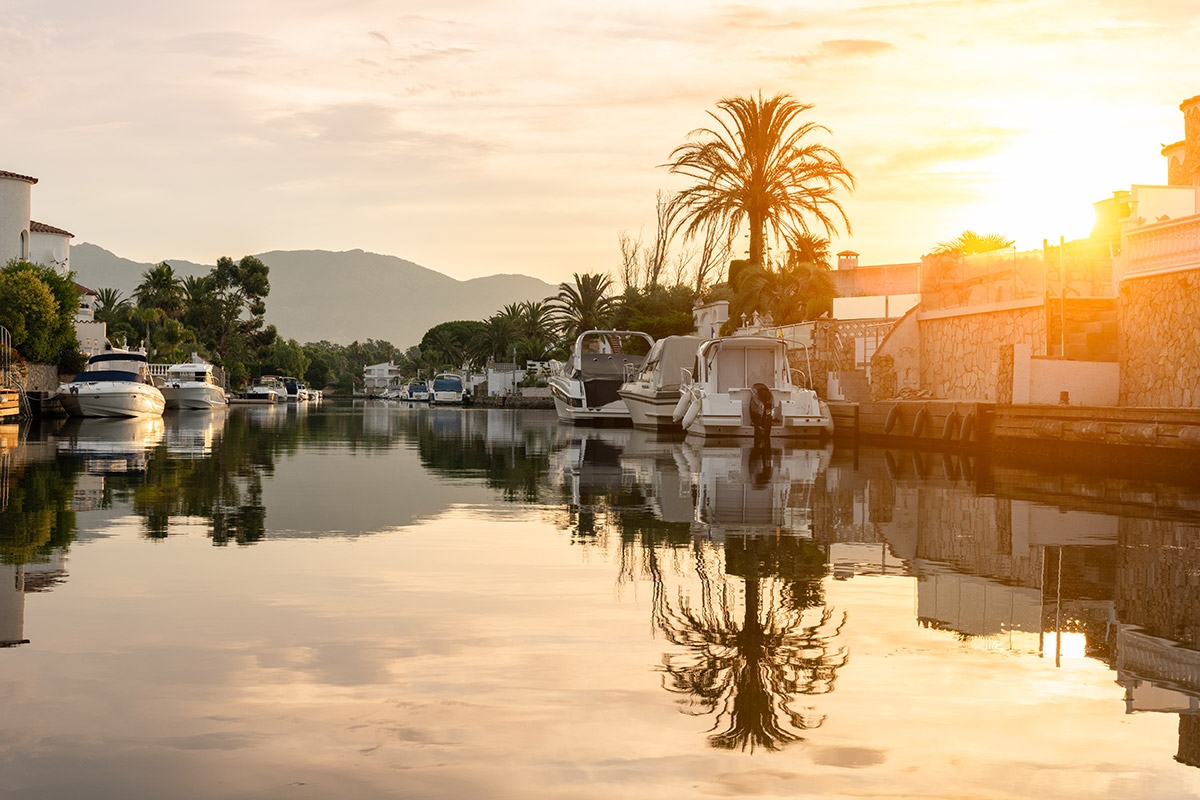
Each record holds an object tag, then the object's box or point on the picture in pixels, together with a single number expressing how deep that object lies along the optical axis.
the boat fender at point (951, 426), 27.33
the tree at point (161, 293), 109.50
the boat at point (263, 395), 107.44
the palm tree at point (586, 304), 79.00
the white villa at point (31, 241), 63.09
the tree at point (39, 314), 51.66
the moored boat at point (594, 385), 43.41
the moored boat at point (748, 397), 30.05
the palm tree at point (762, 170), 44.12
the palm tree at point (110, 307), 104.17
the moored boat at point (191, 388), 69.19
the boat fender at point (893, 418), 30.75
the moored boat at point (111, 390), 48.22
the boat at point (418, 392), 129.00
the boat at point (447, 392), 106.31
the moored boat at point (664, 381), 36.00
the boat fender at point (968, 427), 26.47
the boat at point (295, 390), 126.14
